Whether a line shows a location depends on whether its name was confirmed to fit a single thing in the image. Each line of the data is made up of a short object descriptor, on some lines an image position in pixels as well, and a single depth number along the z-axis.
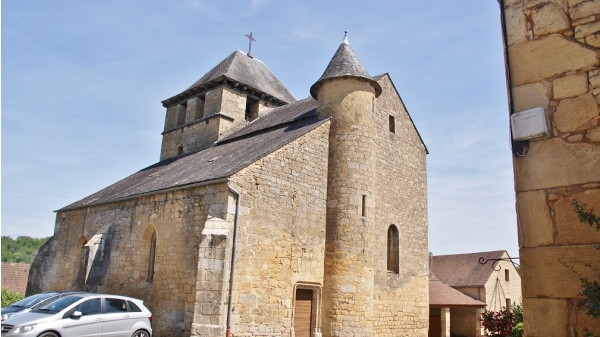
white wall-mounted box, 3.88
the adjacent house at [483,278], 30.31
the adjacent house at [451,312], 19.83
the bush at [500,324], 8.22
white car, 8.63
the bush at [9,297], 24.00
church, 11.27
